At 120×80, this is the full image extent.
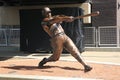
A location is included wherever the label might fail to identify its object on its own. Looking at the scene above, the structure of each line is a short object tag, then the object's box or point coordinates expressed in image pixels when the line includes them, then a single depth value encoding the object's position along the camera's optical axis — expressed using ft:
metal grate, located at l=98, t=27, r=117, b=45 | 75.87
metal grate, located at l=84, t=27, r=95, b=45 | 76.28
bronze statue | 41.81
